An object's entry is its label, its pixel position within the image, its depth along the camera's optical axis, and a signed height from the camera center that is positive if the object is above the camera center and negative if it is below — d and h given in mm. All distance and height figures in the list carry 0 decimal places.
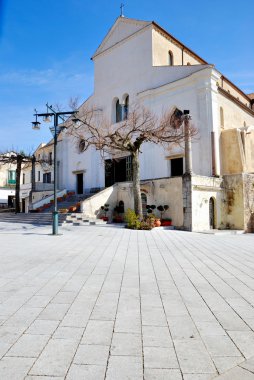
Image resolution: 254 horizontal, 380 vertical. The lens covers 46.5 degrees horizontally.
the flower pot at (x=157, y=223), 17386 -701
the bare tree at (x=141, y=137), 17547 +4492
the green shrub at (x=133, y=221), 16578 -557
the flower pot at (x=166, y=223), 18155 -736
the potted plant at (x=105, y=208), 21156 +206
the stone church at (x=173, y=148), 19297 +5688
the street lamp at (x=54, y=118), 13758 +4422
